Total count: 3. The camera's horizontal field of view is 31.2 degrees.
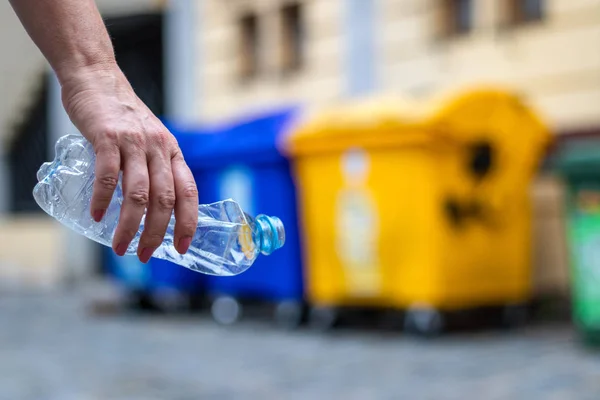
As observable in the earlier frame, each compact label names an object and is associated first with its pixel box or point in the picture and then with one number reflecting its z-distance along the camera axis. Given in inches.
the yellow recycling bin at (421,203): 290.7
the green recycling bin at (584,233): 258.2
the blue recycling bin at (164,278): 384.5
